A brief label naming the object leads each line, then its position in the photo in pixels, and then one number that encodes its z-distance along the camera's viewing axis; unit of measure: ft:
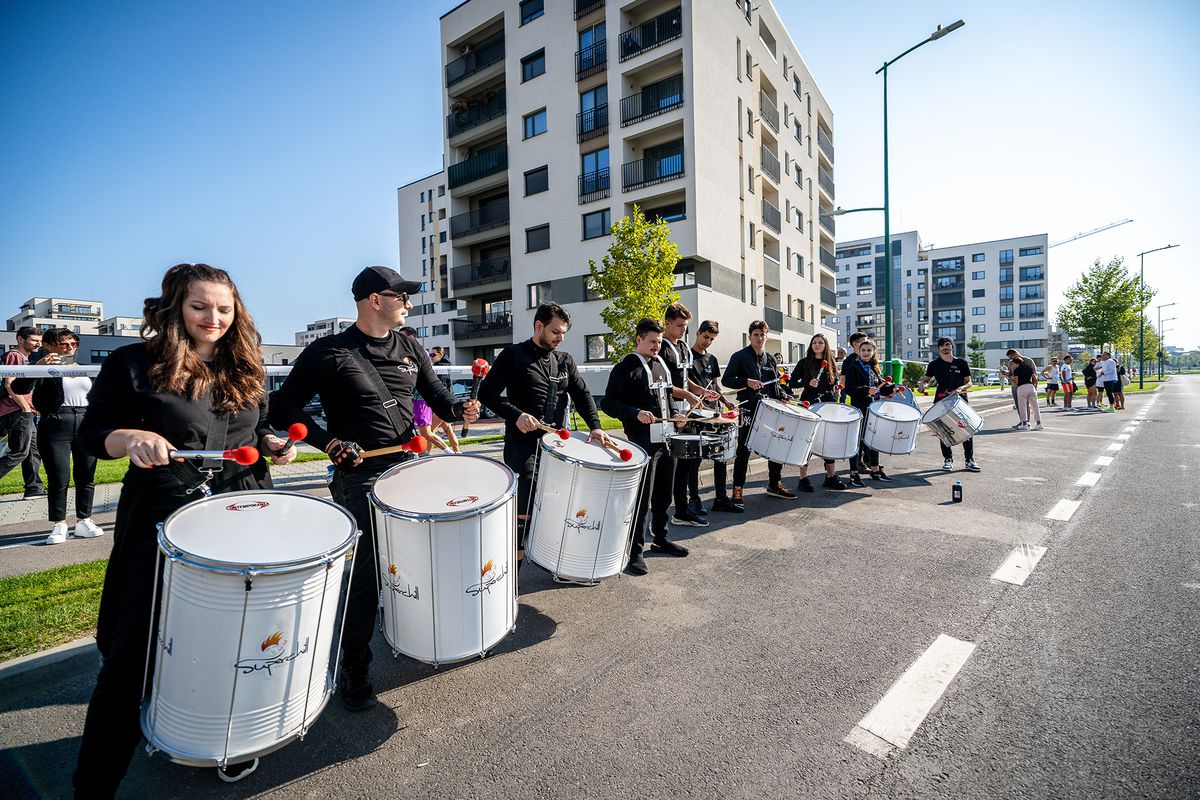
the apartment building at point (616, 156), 82.74
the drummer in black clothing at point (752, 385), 23.02
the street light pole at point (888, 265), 50.65
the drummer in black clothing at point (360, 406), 9.34
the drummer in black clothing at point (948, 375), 30.71
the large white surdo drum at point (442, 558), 8.66
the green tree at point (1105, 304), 117.80
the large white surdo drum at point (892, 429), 26.55
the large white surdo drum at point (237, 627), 6.46
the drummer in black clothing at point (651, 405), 16.60
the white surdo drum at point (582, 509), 12.24
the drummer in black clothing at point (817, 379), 26.05
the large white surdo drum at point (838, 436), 23.53
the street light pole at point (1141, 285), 126.31
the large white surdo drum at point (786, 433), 22.27
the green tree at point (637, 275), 63.36
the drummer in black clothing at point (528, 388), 14.26
